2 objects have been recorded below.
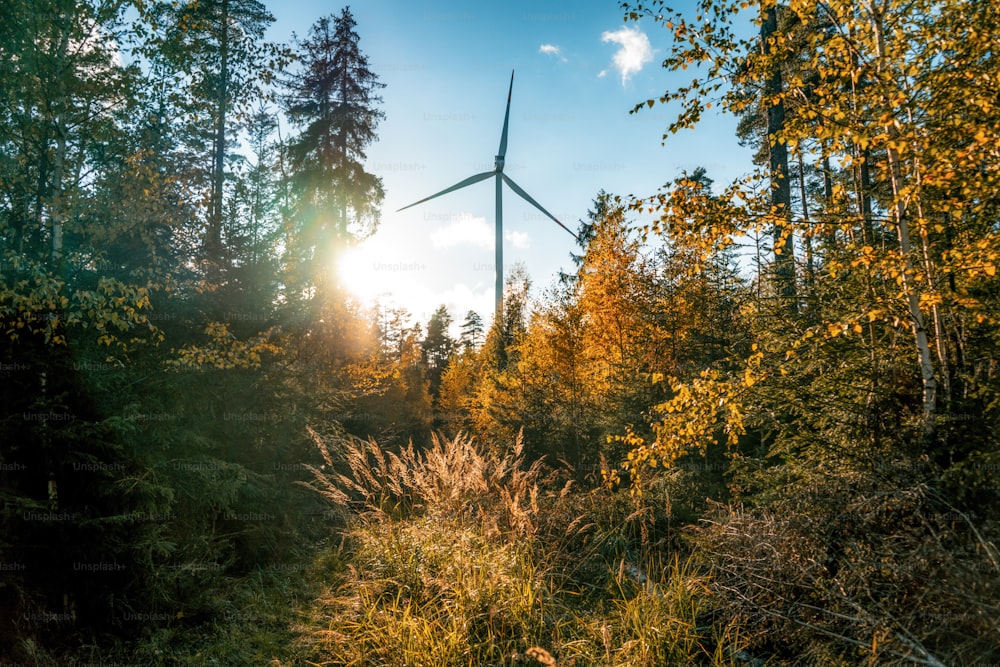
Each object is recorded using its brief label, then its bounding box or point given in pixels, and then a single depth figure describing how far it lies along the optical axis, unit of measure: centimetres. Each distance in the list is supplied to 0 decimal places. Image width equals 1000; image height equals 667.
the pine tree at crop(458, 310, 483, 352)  4606
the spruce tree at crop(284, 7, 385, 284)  1778
